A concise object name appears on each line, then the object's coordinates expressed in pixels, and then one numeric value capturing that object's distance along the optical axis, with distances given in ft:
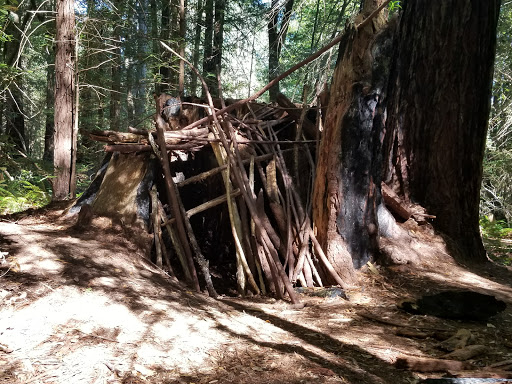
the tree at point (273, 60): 42.06
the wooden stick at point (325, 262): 13.32
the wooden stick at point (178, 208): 14.63
